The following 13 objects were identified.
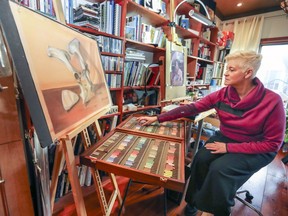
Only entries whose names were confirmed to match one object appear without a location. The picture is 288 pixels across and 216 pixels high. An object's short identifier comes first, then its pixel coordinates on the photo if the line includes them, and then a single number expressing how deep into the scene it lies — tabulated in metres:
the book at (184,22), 2.28
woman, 1.00
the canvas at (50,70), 0.47
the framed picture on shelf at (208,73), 3.03
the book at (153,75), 1.92
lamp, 1.82
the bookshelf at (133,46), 1.36
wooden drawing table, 0.68
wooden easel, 0.66
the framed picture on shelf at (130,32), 1.62
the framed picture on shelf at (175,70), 1.82
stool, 1.50
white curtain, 3.23
